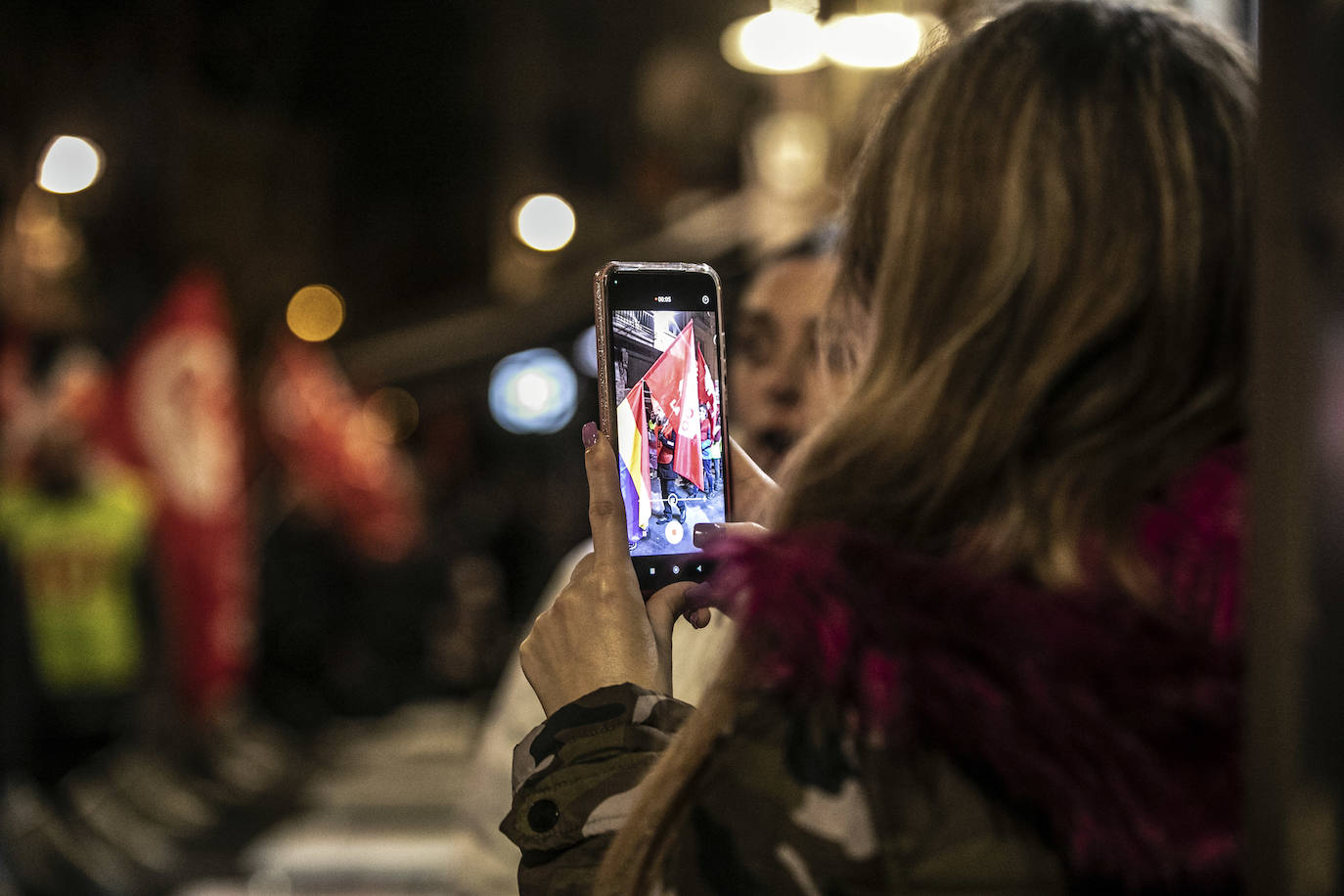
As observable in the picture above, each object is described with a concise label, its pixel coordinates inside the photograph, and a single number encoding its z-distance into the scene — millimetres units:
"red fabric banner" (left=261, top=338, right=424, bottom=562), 14422
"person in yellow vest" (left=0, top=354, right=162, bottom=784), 7500
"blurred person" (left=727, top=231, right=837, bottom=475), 2627
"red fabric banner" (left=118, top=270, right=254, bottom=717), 9078
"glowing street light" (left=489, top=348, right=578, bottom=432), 25402
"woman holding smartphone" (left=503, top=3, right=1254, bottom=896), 910
